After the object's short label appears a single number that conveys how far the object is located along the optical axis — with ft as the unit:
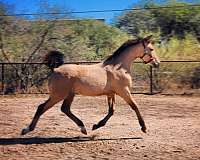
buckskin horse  30.73
